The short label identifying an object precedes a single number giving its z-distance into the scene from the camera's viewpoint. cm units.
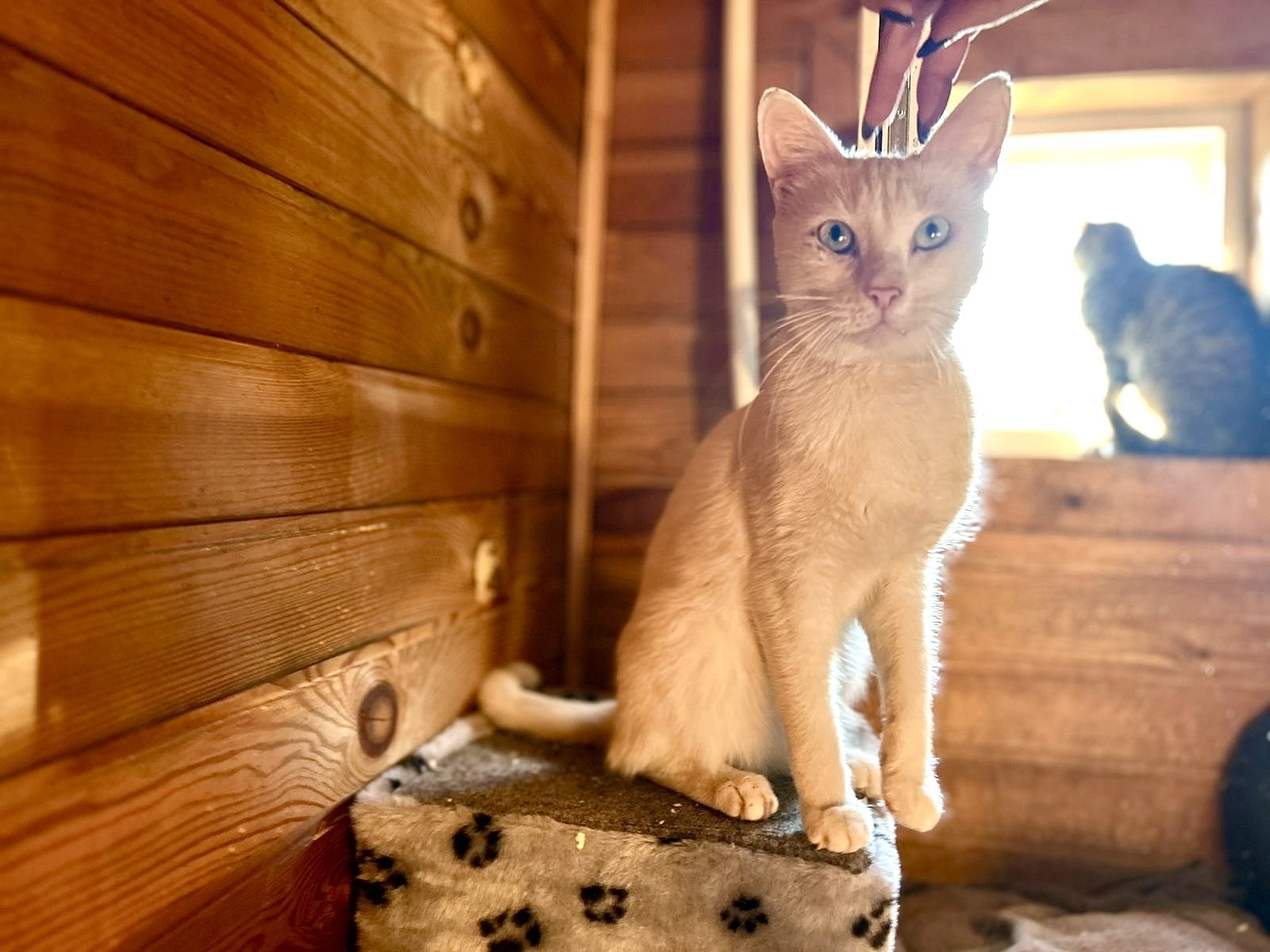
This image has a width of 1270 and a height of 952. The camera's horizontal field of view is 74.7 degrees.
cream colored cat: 80
